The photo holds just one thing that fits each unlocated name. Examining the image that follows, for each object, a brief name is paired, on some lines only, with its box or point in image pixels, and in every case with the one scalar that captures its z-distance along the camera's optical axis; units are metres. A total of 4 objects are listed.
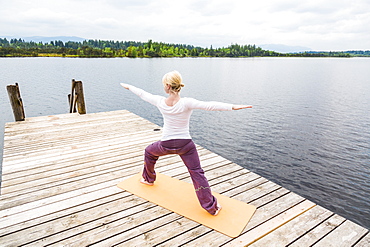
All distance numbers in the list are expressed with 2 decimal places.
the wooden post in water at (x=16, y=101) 9.05
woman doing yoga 3.42
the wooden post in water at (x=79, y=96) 10.07
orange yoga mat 3.70
